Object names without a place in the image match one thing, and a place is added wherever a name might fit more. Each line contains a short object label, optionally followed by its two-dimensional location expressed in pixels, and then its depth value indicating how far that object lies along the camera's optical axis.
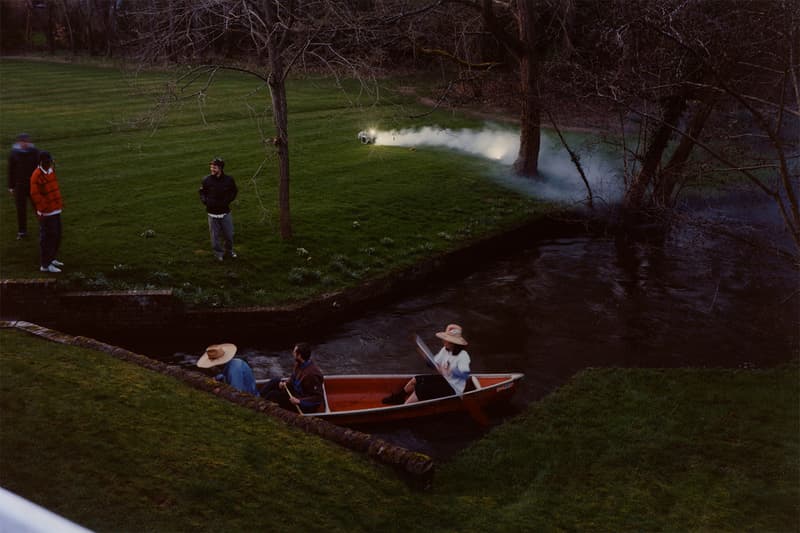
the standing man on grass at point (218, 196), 14.62
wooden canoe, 11.16
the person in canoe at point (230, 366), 10.38
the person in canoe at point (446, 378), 11.38
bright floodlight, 27.39
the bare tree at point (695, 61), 10.06
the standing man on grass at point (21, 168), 14.28
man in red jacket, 13.11
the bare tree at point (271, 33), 13.62
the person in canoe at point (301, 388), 10.55
